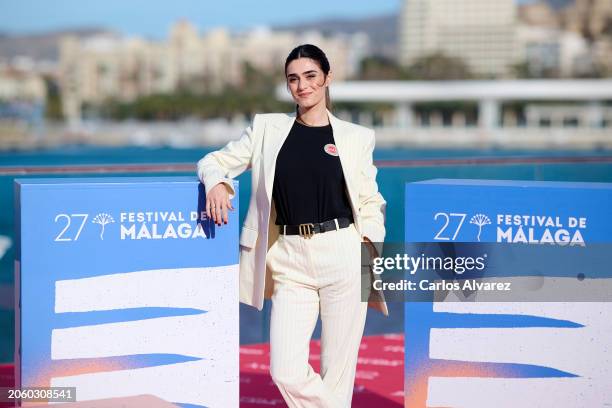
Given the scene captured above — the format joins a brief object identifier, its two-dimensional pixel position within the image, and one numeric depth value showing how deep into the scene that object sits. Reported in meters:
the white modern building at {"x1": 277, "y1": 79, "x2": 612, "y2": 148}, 72.31
